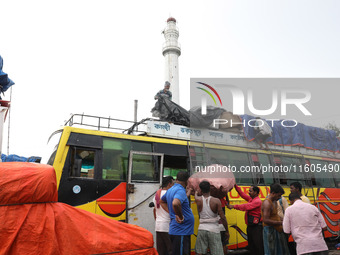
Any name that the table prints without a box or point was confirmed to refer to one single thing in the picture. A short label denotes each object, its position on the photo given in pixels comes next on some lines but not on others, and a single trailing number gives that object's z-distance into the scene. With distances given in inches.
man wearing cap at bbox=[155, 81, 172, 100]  369.0
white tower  1366.9
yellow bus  229.8
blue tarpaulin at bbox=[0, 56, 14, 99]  248.8
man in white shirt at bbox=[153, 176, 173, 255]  214.4
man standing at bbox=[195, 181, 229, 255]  206.4
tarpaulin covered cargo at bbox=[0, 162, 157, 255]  118.1
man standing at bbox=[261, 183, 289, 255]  206.8
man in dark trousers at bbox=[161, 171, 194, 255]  186.7
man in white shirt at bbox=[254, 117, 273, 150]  343.3
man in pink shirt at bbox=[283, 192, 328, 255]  173.6
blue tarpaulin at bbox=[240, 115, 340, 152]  348.8
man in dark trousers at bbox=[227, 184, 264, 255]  233.1
